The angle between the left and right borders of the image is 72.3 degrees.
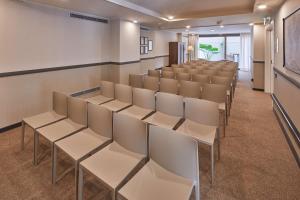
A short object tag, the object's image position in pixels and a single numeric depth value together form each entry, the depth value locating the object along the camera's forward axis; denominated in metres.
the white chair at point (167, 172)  1.49
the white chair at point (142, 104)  3.12
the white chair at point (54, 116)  2.81
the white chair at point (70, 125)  2.46
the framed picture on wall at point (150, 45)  9.15
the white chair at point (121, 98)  3.48
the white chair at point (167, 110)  2.75
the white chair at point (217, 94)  3.58
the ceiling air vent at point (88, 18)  5.11
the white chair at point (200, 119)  2.43
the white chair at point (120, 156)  1.69
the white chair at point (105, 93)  3.84
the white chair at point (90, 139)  2.07
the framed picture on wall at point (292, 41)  2.79
